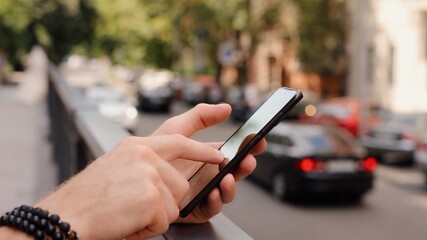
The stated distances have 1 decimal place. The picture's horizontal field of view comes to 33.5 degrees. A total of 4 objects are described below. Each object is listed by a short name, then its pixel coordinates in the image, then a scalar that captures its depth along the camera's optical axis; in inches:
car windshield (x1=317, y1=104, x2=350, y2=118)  893.8
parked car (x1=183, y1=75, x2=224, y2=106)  1466.2
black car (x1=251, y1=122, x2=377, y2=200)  474.6
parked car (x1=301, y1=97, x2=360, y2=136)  875.4
